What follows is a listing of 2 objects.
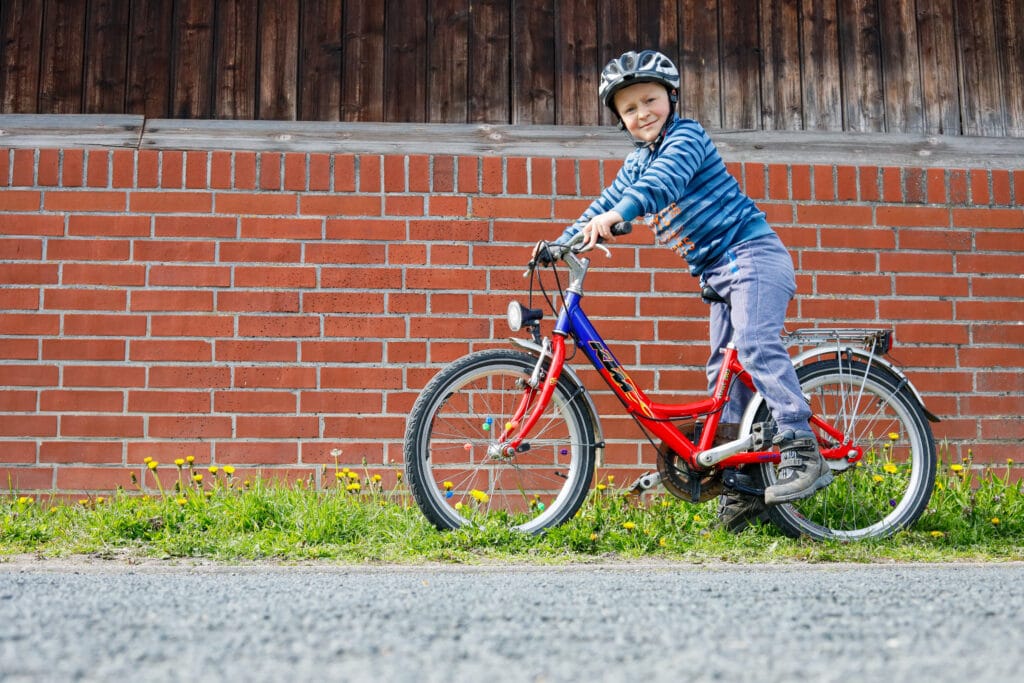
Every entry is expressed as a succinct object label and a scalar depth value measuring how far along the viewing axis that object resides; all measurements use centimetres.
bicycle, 334
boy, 334
